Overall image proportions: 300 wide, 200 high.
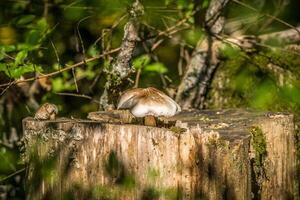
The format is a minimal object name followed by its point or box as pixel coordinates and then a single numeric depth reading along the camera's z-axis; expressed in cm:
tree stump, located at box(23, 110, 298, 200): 577
